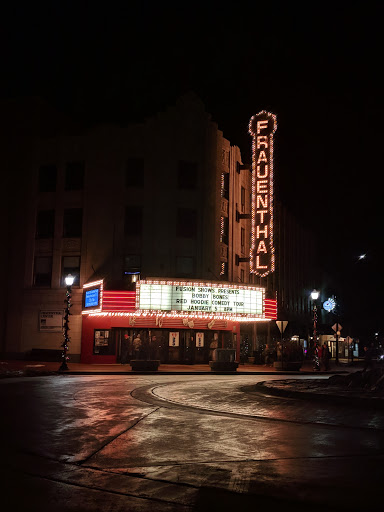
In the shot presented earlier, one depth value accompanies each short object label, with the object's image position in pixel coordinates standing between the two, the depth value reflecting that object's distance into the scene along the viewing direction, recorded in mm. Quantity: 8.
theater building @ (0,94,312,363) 39031
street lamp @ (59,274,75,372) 29625
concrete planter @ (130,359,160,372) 31422
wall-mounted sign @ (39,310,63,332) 39562
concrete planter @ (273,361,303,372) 36469
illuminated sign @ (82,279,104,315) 36219
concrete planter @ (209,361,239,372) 33625
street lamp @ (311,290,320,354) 36972
